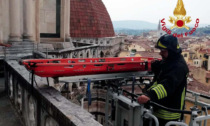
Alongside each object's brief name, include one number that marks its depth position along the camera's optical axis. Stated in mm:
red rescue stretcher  4925
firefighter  3904
